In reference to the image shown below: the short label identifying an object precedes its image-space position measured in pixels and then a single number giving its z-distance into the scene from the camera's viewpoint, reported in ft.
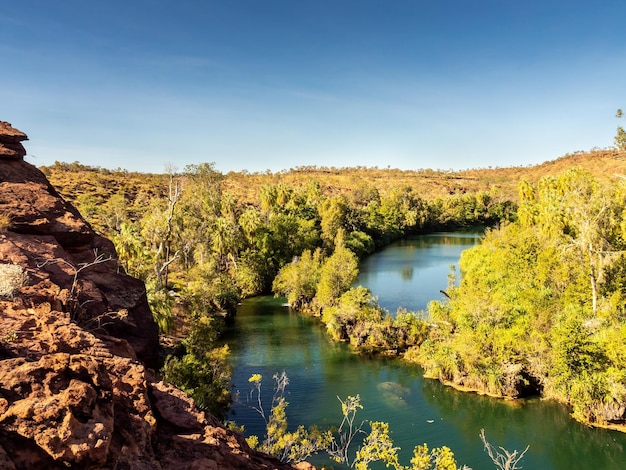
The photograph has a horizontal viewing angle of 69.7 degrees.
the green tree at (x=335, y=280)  139.33
